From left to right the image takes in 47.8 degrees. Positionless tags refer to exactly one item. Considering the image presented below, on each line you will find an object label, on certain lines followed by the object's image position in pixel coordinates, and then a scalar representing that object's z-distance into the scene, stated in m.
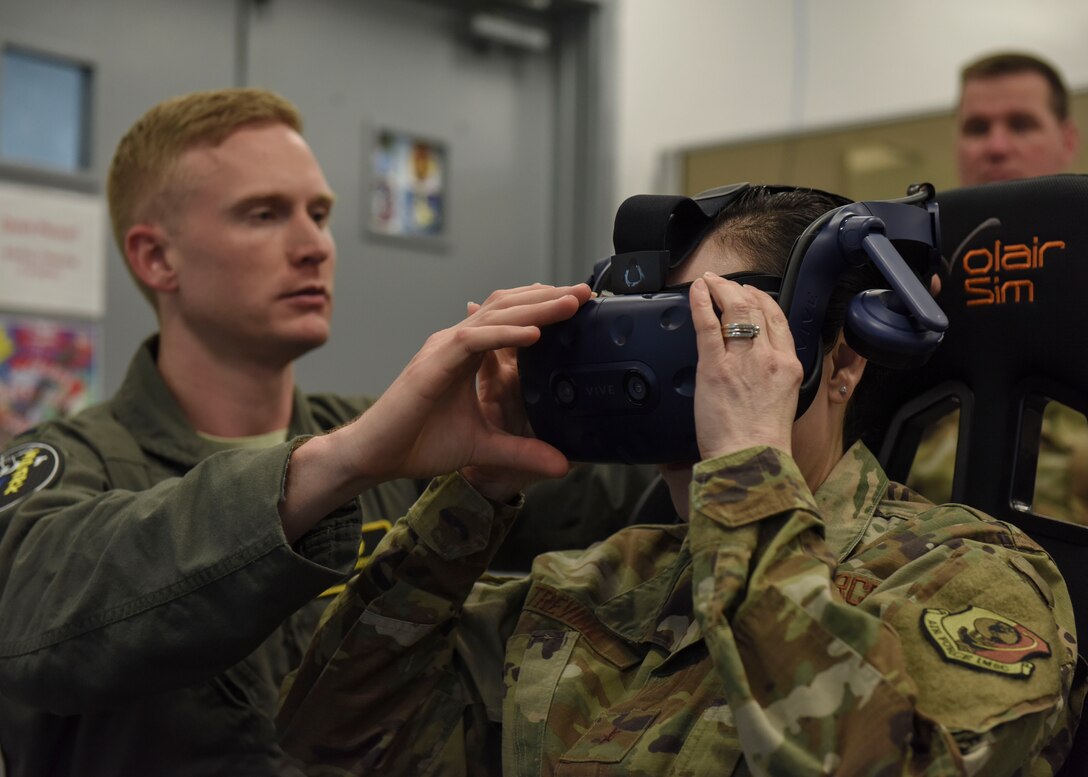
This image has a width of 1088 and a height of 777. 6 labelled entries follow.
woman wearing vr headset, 0.82
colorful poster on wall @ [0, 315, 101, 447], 2.25
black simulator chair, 1.12
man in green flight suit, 1.05
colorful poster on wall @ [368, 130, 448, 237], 2.83
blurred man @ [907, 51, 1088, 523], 2.33
